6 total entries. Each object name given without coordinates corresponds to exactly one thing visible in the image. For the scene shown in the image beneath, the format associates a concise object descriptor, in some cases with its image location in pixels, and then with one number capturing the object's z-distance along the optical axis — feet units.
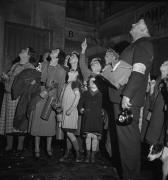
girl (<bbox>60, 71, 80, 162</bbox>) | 12.50
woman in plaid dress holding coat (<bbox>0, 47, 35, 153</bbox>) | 14.25
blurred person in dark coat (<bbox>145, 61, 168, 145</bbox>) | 9.88
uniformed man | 8.86
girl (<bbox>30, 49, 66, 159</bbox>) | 12.96
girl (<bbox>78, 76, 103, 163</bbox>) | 12.48
